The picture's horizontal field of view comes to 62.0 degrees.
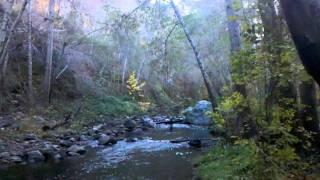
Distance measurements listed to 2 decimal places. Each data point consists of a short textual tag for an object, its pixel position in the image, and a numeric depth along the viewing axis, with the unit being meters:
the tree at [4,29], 8.91
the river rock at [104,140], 9.54
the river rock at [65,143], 8.92
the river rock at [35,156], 7.43
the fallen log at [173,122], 14.37
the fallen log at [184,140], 9.28
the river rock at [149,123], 13.24
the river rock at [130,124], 12.54
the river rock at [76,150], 8.22
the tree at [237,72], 4.01
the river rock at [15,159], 7.24
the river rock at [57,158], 7.52
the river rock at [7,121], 9.77
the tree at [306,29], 1.45
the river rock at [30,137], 9.07
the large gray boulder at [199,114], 13.89
